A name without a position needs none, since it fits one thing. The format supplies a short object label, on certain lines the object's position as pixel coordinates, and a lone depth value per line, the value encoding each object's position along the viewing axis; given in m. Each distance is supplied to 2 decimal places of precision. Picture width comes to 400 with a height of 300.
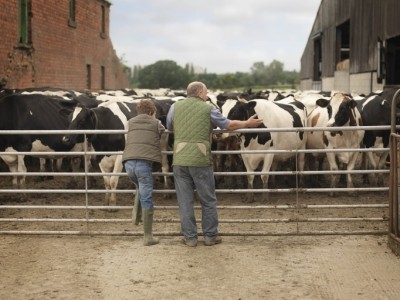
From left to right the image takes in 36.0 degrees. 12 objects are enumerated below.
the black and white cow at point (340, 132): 11.25
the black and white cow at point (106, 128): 10.05
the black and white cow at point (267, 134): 10.80
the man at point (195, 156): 7.20
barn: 20.44
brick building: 20.28
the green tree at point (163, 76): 85.06
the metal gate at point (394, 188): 7.05
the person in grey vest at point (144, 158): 7.37
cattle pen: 7.81
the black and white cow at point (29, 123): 11.12
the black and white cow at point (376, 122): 11.74
